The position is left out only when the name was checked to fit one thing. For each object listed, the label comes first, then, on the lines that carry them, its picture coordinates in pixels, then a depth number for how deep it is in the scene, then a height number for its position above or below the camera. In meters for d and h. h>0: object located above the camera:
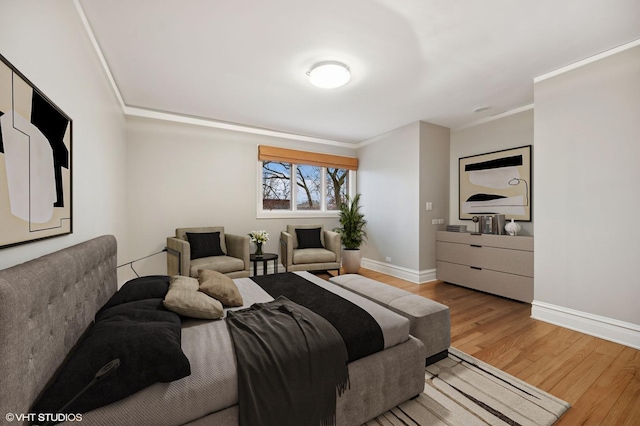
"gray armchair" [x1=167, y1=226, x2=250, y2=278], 3.19 -0.53
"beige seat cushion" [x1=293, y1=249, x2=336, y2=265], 3.98 -0.64
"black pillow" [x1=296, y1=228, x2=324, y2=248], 4.46 -0.40
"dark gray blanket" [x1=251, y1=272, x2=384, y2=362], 1.43 -0.62
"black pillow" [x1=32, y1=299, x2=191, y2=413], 0.90 -0.58
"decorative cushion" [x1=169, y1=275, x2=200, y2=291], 1.77 -0.49
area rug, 1.45 -1.12
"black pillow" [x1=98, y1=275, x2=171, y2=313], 1.65 -0.52
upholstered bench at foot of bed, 1.83 -0.71
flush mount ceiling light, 2.44 +1.35
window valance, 4.50 +1.06
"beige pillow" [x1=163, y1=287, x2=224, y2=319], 1.54 -0.55
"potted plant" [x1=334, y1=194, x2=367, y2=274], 4.62 -0.38
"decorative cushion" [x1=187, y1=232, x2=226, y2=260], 3.57 -0.42
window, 4.69 +0.64
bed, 0.80 -0.64
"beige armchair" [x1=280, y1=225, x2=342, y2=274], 3.98 -0.57
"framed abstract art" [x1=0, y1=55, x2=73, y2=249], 1.01 +0.23
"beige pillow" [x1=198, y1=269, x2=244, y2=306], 1.79 -0.53
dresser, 3.17 -0.64
